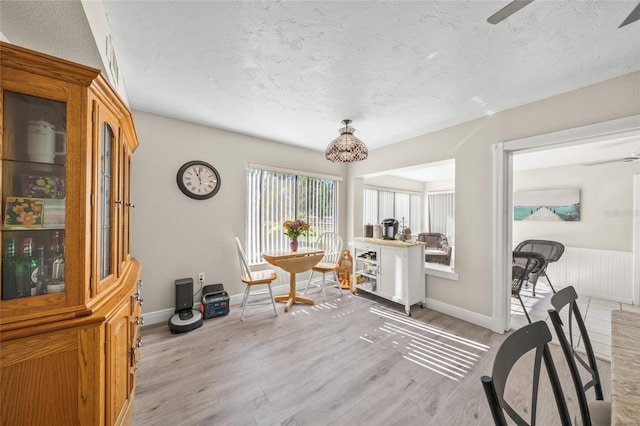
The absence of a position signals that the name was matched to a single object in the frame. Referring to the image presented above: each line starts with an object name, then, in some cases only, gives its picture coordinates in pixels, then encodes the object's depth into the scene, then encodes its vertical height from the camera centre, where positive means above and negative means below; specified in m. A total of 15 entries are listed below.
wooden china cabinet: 0.85 -0.14
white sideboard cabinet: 3.04 -0.77
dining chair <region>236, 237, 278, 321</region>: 2.81 -0.79
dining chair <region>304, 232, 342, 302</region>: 4.10 -0.64
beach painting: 4.07 +0.18
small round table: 3.04 -0.64
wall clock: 2.90 +0.41
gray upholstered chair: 5.11 -0.79
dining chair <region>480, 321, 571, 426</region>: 0.59 -0.44
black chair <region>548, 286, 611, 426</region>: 0.91 -0.67
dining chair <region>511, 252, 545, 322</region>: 2.84 -0.68
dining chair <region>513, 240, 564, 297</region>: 3.68 -0.57
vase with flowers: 3.34 -0.23
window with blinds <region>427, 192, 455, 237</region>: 6.21 +0.02
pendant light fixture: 2.48 +0.66
